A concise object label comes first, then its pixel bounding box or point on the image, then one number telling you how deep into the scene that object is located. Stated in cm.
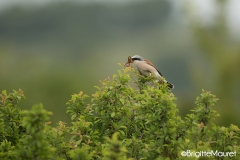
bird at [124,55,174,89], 1619
